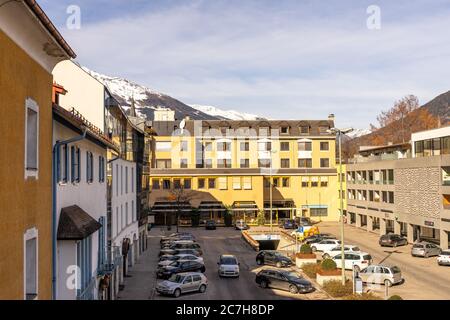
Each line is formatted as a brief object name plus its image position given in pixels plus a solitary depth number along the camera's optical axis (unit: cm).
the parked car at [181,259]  4136
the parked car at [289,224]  7219
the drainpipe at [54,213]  1384
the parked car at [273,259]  4392
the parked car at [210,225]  7469
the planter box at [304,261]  4317
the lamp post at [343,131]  3251
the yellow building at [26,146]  912
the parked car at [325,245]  5109
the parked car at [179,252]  4695
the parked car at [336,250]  4741
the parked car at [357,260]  4084
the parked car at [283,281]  3312
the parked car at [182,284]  3259
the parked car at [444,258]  4291
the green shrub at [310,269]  3916
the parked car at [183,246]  4925
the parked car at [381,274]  3503
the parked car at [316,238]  5367
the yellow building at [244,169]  7962
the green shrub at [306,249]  4495
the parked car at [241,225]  7238
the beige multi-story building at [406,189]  5041
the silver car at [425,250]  4800
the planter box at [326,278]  3558
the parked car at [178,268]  3825
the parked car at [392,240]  5544
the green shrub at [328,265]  3656
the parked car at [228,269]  3906
